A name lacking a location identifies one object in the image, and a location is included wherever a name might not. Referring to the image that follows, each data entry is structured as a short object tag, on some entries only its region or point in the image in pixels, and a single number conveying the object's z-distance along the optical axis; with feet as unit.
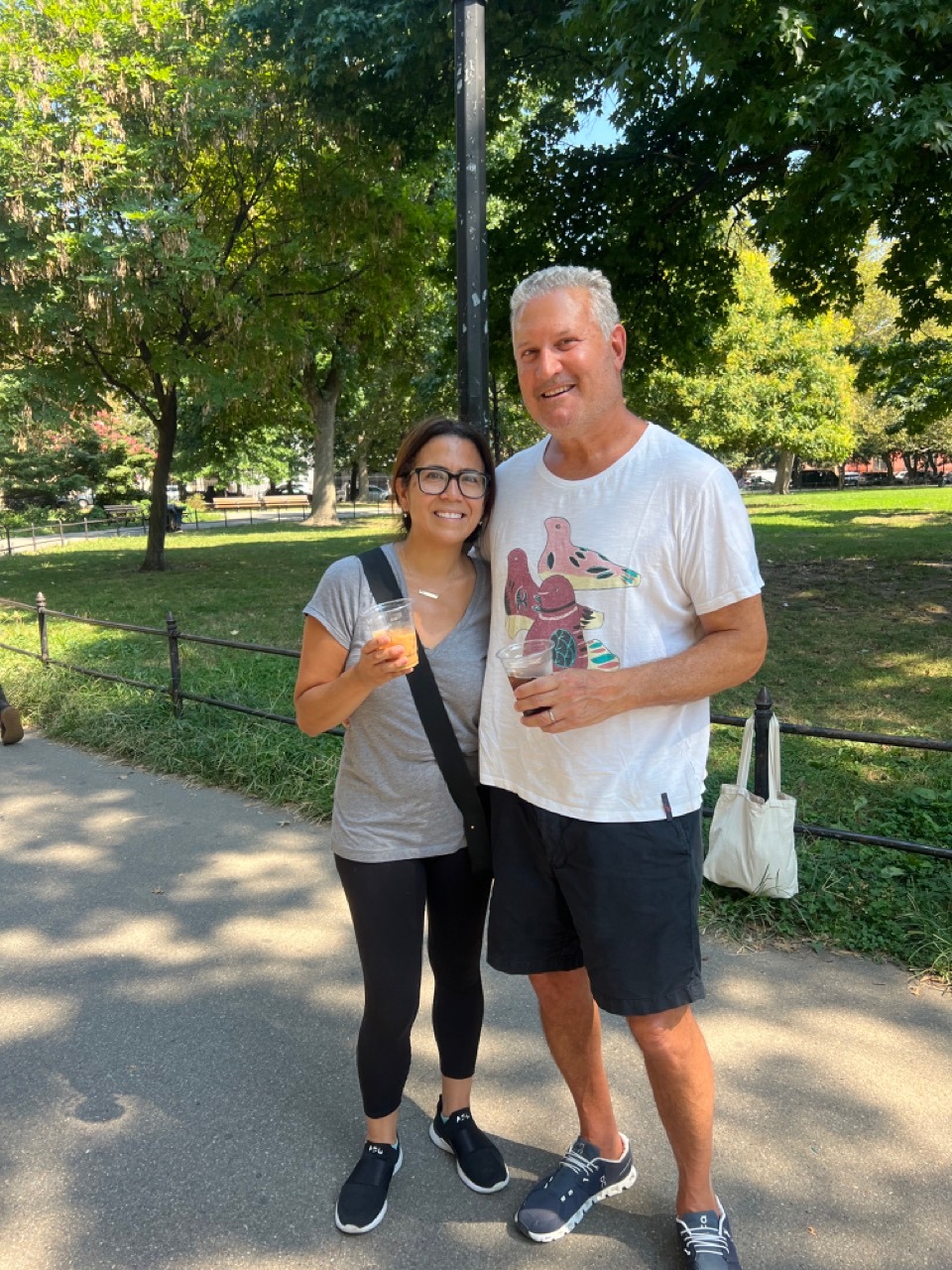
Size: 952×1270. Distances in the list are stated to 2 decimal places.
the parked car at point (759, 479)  224.20
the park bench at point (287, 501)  161.25
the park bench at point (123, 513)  120.78
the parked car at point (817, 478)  220.43
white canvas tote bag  11.49
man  6.10
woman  7.00
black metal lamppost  11.91
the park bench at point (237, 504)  155.84
